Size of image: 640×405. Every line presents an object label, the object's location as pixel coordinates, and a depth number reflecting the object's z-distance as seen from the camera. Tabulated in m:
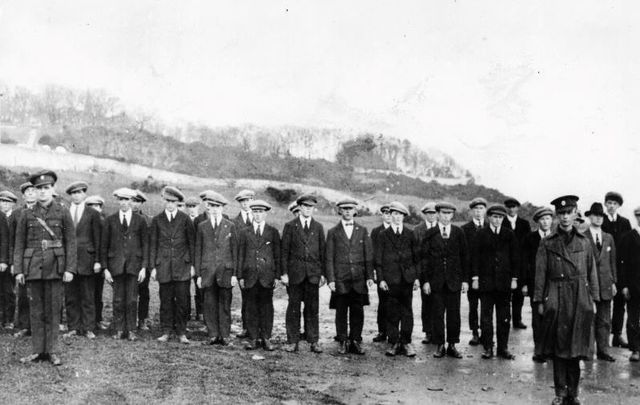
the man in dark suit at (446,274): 8.14
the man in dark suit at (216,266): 8.30
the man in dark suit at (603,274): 7.95
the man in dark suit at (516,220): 10.07
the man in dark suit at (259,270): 8.23
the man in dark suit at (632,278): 8.02
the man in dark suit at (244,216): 9.56
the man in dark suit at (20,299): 8.63
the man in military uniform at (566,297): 5.95
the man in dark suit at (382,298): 9.02
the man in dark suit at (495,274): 8.12
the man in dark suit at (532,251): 8.19
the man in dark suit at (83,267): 8.40
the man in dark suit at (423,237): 9.00
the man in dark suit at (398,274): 8.22
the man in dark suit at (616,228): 8.88
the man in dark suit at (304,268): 8.16
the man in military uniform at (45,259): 6.61
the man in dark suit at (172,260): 8.42
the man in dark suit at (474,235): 8.65
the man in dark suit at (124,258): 8.36
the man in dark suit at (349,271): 8.22
